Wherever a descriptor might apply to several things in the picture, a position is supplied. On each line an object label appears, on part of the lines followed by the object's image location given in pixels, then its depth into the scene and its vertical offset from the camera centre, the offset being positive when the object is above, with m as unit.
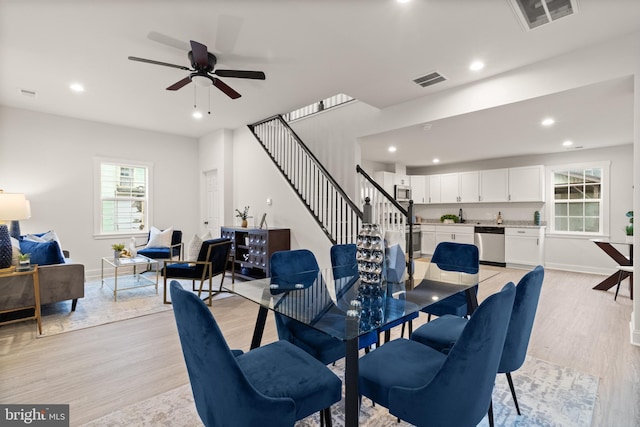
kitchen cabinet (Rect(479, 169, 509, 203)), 7.04 +0.63
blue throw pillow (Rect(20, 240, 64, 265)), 3.46 -0.43
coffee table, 4.38 -1.13
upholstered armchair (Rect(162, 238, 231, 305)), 4.00 -0.70
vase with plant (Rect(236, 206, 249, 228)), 5.66 -0.04
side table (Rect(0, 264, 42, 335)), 3.02 -0.73
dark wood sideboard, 4.98 -0.56
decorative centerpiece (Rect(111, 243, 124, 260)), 4.59 -0.53
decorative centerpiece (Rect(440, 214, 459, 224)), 7.93 -0.15
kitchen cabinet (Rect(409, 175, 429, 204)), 8.27 +0.66
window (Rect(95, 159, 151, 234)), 5.87 +0.32
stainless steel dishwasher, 6.86 -0.69
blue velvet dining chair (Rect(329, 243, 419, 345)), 2.61 -0.46
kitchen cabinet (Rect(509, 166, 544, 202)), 6.61 +0.63
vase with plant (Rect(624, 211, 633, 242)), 4.64 -0.30
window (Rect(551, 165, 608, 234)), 6.14 +0.28
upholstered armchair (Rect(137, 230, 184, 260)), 5.40 -0.64
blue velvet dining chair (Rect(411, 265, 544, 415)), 1.53 -0.56
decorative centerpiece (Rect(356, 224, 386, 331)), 1.99 -0.32
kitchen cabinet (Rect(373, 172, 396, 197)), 7.37 +0.80
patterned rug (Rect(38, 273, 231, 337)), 3.30 -1.16
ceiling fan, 2.87 +1.42
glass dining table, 1.24 -0.49
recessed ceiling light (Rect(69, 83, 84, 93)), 4.03 +1.66
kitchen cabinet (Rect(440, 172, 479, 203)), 7.49 +0.63
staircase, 4.45 +0.36
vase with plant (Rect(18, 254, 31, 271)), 3.09 -0.50
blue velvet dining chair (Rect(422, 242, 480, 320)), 2.51 -0.48
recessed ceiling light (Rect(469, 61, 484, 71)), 3.22 +1.54
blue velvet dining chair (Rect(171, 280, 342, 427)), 1.02 -0.62
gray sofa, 3.08 -0.78
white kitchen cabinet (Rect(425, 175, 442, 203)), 8.06 +0.65
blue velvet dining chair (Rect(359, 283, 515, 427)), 1.09 -0.63
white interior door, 6.67 +0.20
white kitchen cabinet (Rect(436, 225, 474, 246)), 7.26 -0.49
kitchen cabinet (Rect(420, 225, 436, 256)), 7.90 -0.67
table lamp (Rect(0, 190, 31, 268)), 4.23 +0.06
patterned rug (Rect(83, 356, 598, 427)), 1.78 -1.19
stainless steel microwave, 7.70 +0.51
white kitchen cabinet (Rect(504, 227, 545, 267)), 6.36 -0.69
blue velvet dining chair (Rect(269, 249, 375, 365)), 1.80 -0.74
